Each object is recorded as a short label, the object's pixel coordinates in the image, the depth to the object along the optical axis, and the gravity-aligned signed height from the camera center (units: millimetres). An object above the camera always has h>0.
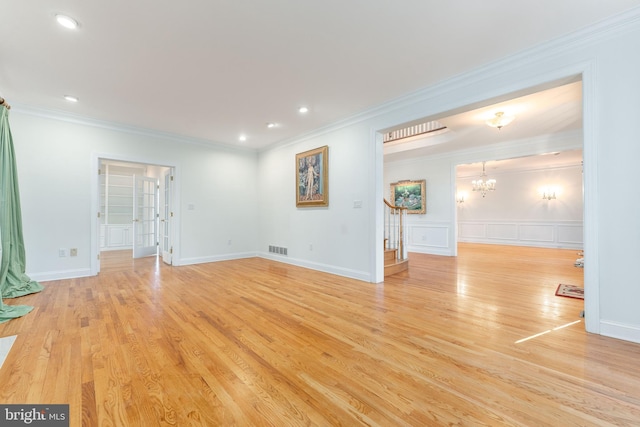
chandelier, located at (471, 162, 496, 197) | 8664 +940
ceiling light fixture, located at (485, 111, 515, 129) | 4227 +1505
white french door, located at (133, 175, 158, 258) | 6688 -98
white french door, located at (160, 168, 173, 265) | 5559 -90
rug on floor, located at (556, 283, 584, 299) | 3375 -1054
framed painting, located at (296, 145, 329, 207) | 4895 +698
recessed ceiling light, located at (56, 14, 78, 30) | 2184 +1623
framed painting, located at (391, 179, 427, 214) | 7414 +529
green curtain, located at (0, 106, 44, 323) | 3246 -190
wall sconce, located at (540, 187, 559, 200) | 8352 +650
